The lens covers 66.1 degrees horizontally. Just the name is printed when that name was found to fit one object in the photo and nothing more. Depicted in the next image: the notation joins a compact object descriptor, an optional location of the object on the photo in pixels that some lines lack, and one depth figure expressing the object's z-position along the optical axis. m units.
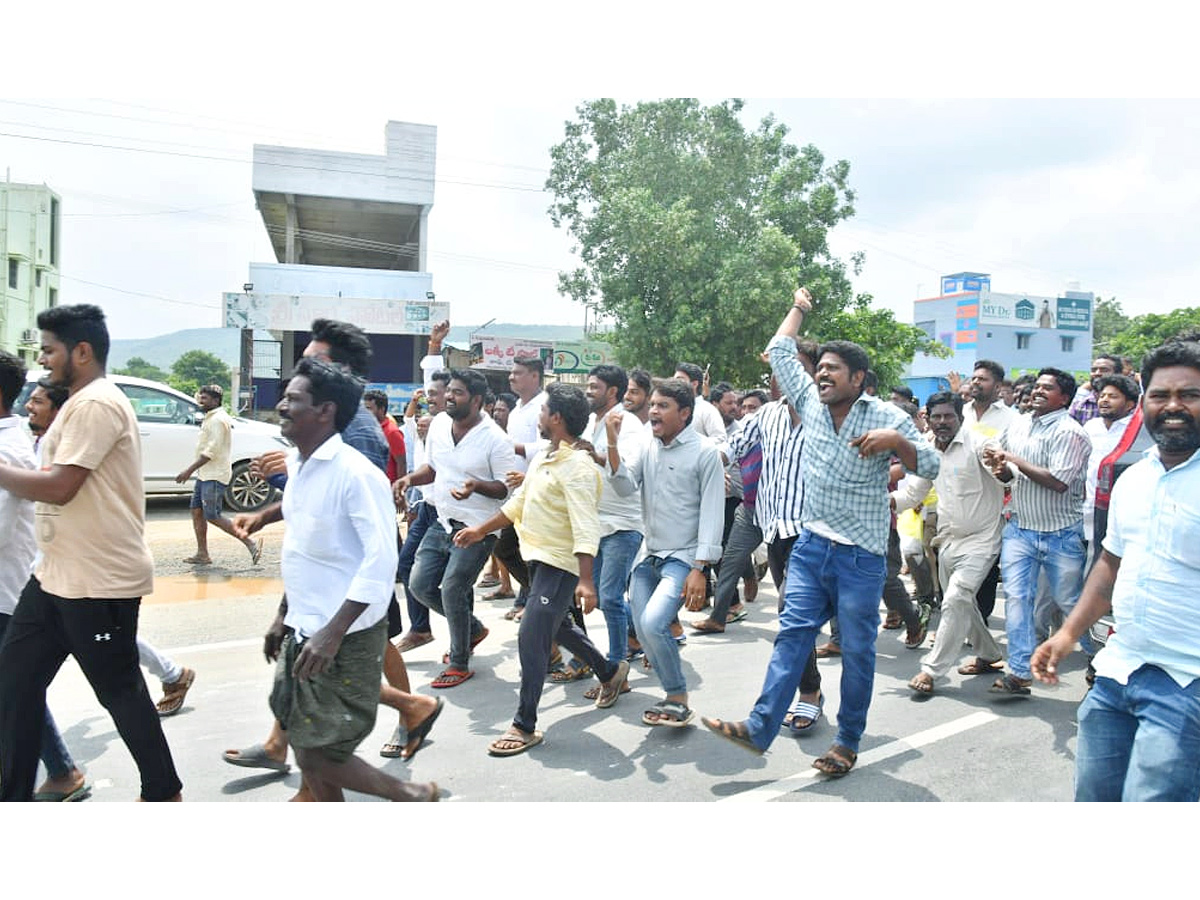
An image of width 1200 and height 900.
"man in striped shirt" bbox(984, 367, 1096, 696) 5.12
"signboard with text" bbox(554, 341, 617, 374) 34.59
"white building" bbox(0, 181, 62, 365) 40.84
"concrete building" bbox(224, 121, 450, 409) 25.69
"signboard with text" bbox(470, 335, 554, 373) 33.09
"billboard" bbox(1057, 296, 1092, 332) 59.41
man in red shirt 8.18
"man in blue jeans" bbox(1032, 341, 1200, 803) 2.50
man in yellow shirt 4.43
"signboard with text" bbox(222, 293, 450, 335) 25.41
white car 11.95
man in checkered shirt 4.08
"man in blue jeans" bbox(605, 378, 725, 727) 4.63
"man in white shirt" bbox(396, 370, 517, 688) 5.30
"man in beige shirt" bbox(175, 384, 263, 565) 8.65
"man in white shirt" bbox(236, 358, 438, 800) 3.01
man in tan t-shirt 3.33
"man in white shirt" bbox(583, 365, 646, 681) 5.29
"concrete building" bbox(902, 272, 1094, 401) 57.56
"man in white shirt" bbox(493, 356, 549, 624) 6.03
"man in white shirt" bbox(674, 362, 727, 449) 7.53
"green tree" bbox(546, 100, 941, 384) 21.78
